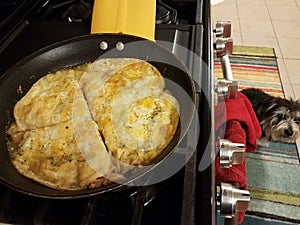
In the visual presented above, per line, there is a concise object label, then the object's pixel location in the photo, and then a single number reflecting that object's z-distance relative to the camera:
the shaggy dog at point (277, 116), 1.60
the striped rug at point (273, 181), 1.40
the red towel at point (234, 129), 0.75
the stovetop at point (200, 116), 0.54
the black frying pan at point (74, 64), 0.58
